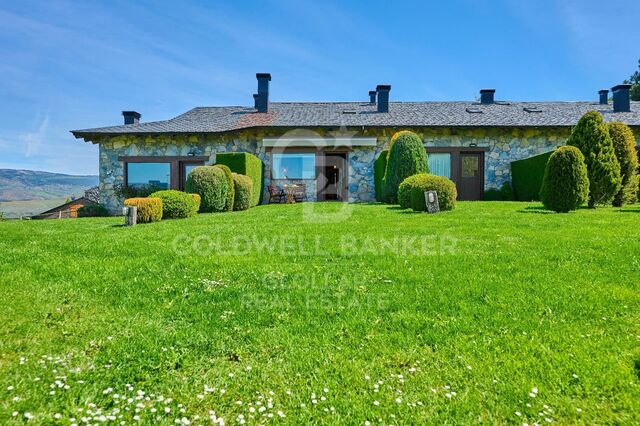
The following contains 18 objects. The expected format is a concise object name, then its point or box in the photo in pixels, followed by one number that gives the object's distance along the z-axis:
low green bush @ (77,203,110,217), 13.69
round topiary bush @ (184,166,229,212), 10.06
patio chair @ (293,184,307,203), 14.77
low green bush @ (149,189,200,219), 8.65
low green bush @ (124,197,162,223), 7.88
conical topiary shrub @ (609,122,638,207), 9.04
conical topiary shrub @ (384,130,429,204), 10.91
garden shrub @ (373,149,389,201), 12.80
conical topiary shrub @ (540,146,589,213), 7.84
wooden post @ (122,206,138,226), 7.51
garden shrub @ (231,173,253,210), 11.34
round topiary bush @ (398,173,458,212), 8.68
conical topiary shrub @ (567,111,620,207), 8.52
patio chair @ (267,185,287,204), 14.29
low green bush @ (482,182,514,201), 14.25
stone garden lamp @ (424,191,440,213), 8.44
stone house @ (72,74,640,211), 14.52
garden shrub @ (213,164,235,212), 10.85
